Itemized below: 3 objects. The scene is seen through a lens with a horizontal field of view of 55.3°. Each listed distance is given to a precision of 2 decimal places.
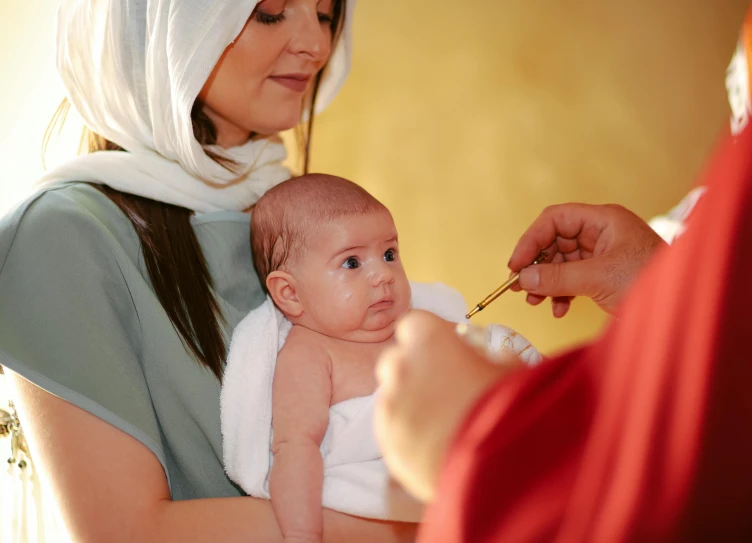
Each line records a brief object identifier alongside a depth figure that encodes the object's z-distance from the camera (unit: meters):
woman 1.01
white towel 1.04
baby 1.11
